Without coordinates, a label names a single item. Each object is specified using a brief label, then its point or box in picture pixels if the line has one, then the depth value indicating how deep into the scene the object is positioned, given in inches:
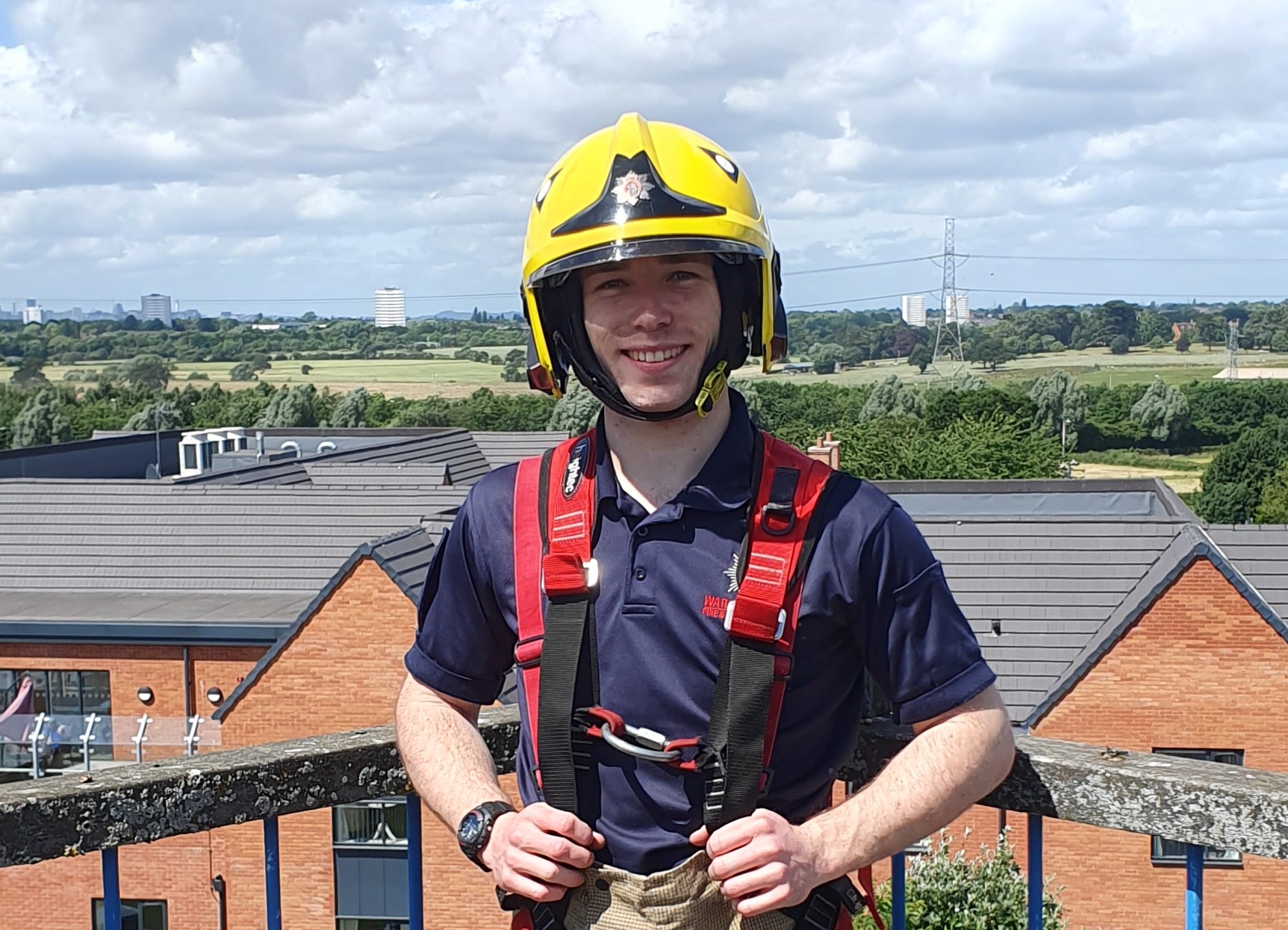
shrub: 399.5
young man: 102.1
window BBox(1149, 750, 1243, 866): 561.4
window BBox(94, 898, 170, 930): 716.7
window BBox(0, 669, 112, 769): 877.8
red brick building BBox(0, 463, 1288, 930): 653.9
